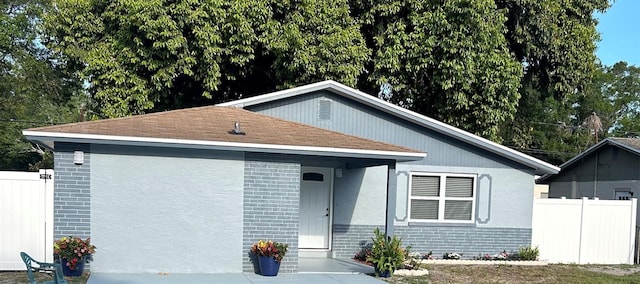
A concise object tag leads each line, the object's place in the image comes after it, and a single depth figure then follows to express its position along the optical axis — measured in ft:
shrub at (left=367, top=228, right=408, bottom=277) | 32.60
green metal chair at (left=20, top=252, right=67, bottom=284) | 21.48
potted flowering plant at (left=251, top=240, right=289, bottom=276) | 30.63
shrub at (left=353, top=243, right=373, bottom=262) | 38.54
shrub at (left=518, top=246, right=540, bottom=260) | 41.86
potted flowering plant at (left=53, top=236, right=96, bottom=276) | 27.99
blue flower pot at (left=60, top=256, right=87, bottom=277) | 28.09
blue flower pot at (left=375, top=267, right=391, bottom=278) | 32.71
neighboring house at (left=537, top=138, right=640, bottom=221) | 53.72
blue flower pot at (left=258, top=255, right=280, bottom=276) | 30.66
